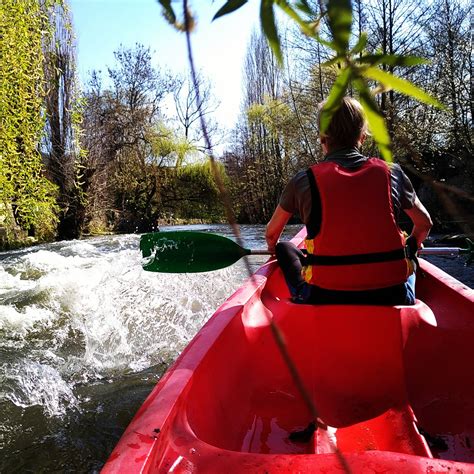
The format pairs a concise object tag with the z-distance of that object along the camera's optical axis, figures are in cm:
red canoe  121
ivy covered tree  461
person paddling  147
